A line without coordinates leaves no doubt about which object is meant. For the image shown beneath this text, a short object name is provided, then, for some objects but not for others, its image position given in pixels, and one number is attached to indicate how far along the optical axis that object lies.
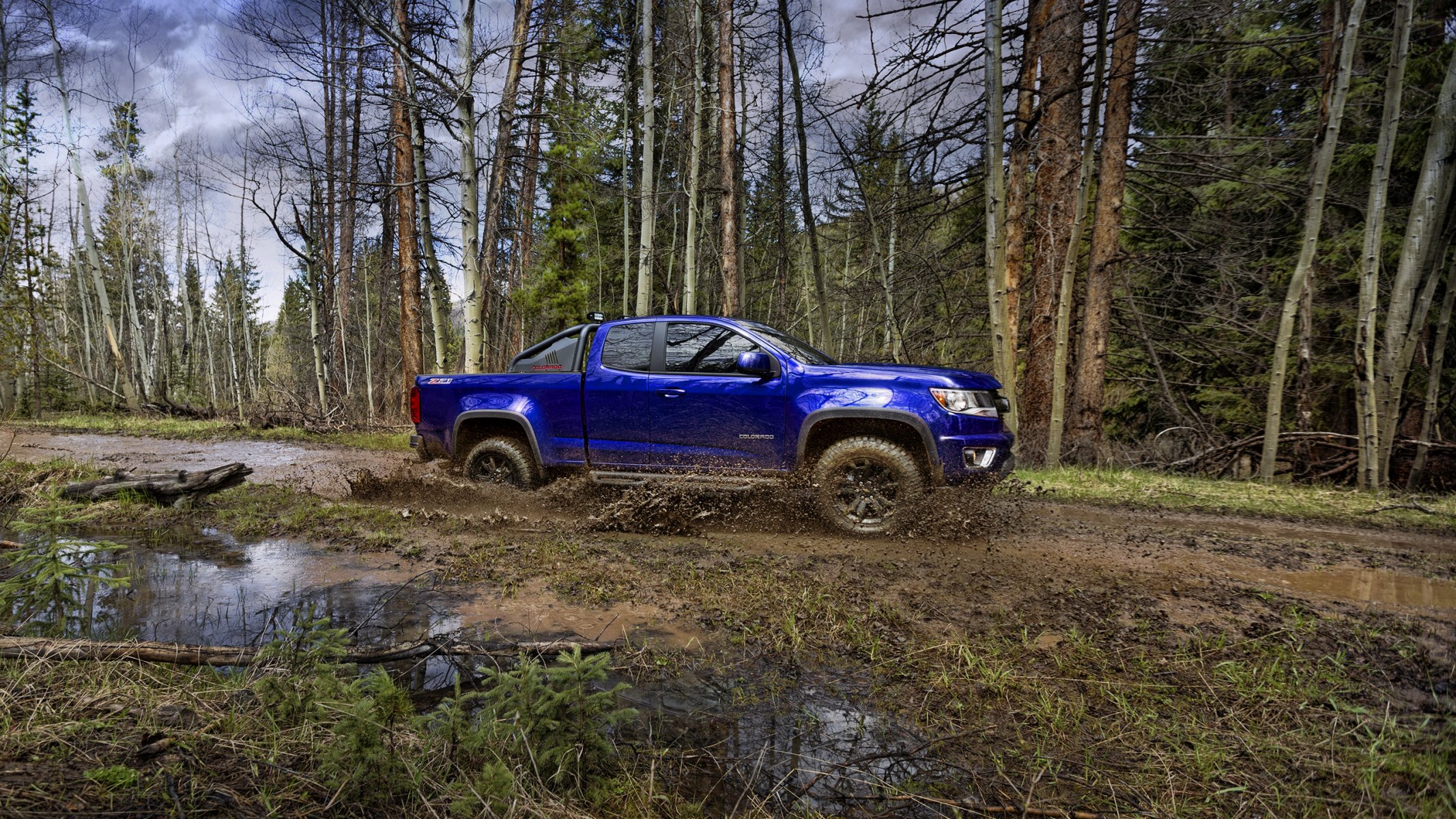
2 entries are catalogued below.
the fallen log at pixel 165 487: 5.64
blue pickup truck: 4.90
